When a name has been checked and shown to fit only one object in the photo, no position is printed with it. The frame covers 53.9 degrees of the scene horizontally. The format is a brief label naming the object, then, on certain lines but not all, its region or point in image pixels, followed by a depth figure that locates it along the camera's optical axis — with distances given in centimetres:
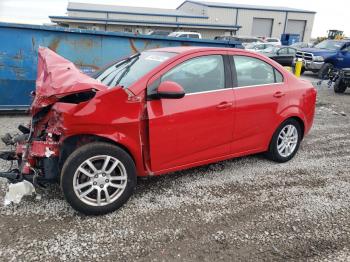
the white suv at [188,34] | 2805
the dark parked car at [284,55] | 1939
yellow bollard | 1422
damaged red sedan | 330
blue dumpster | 670
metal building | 4097
